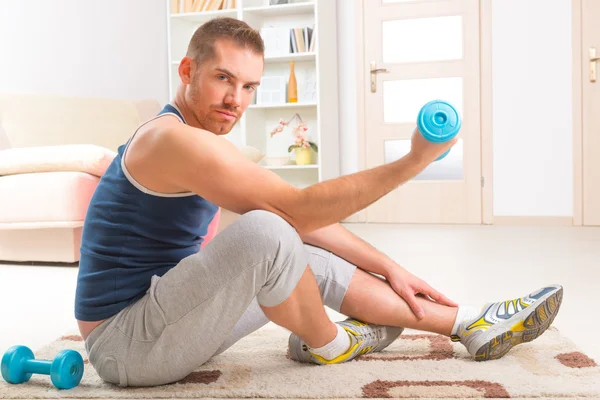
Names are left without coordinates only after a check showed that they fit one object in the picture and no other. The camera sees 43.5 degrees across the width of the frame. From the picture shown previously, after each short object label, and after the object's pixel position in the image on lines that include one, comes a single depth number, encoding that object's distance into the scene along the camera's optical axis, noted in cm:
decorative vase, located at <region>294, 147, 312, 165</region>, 568
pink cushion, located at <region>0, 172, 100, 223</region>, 337
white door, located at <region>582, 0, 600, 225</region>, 511
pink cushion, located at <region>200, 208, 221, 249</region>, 189
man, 130
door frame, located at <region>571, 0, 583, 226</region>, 514
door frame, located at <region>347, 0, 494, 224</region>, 539
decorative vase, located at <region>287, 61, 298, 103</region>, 570
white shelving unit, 556
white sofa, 338
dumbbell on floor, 144
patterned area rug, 139
